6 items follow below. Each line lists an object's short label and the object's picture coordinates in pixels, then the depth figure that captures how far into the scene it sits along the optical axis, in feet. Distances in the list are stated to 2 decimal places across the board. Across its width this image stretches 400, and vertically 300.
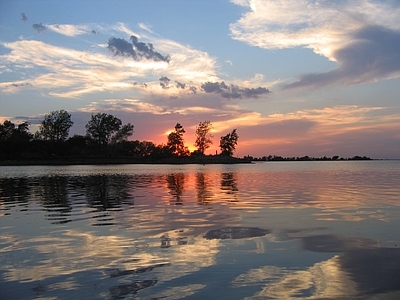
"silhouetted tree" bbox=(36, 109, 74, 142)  556.10
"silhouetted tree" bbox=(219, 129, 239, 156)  639.35
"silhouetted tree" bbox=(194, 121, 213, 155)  590.14
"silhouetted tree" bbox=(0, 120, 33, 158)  494.18
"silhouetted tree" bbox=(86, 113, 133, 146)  565.53
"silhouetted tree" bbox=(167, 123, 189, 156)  588.50
